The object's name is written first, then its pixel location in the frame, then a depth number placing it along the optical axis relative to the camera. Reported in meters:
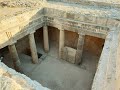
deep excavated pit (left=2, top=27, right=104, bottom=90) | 8.29
